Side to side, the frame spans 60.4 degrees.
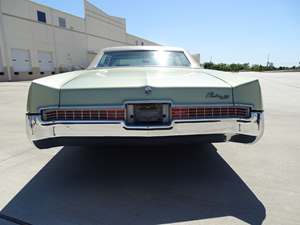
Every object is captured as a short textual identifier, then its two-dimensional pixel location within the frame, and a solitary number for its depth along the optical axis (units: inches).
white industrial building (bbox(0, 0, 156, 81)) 977.5
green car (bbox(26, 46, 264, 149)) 88.8
